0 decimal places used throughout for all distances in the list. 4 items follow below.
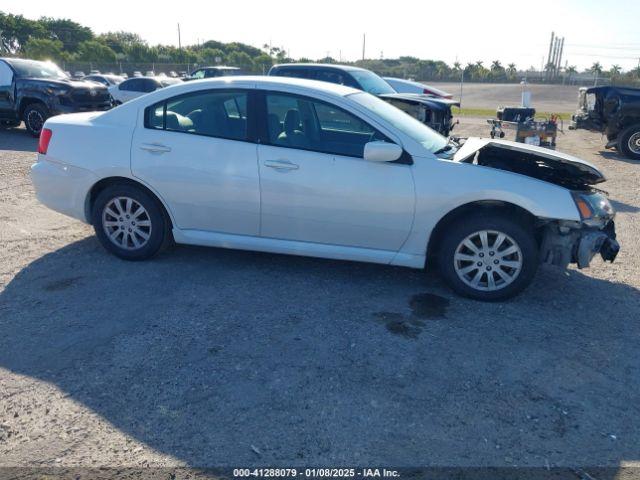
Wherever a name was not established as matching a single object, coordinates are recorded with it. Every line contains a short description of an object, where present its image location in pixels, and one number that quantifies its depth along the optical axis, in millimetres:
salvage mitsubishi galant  4336
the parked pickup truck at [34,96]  12617
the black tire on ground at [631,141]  12047
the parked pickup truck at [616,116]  12039
